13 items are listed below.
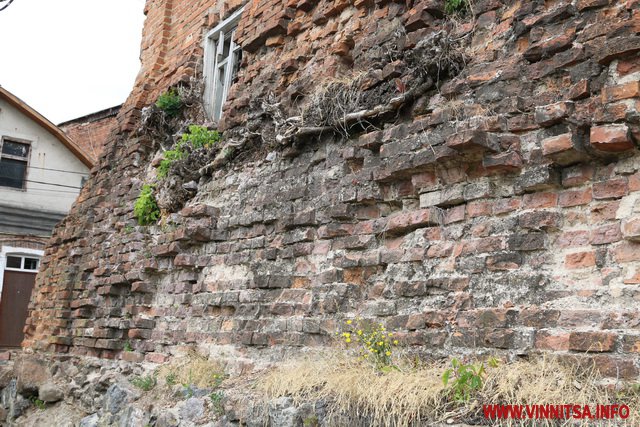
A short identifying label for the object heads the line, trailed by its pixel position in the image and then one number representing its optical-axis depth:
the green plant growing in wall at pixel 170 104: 7.73
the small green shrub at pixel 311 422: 3.47
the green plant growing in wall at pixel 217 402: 4.26
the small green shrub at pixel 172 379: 5.17
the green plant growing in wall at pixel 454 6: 4.37
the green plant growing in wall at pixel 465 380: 3.07
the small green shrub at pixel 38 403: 6.96
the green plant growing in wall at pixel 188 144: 6.63
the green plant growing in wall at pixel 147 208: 6.95
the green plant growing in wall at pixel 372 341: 3.74
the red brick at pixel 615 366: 2.82
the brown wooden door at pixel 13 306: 16.09
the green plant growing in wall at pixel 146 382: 5.46
